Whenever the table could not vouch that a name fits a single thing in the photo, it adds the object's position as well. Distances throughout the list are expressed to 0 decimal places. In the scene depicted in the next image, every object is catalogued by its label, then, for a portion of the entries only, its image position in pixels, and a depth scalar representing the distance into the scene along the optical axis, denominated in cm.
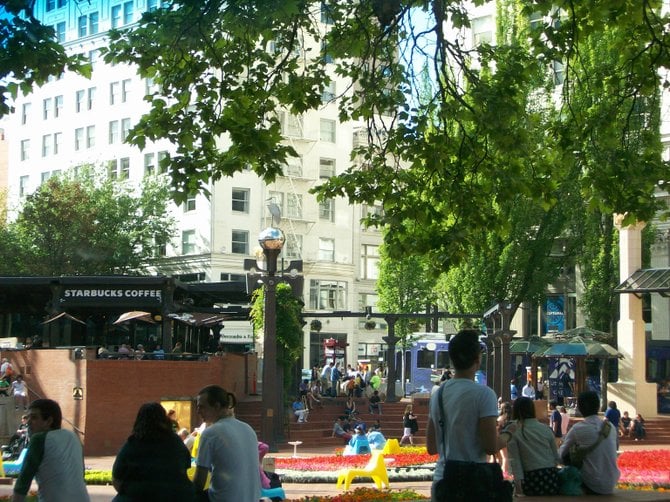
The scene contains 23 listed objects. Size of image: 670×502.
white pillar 3856
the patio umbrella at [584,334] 4222
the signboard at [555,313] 5447
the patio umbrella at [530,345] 4203
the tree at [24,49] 1070
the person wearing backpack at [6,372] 3114
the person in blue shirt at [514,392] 3834
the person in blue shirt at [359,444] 2567
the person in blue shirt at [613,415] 3023
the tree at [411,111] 1318
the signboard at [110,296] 3684
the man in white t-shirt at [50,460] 792
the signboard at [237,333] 6369
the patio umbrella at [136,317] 3494
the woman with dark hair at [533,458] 995
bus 4953
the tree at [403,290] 5825
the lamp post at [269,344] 2638
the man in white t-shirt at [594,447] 1003
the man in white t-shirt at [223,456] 790
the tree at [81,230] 5716
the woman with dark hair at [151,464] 740
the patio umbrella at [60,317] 3572
